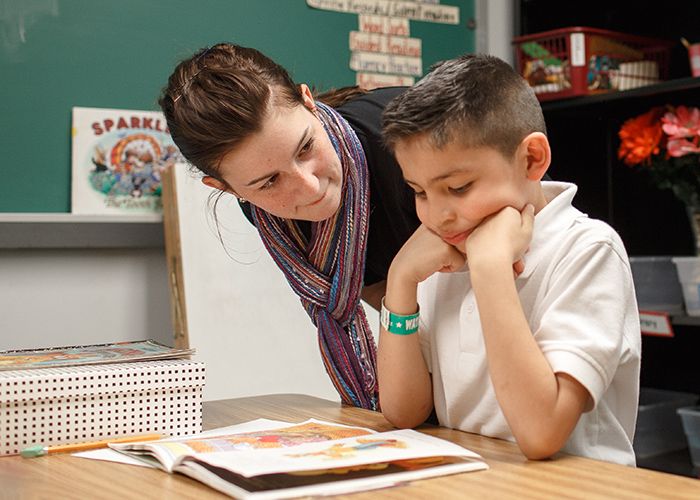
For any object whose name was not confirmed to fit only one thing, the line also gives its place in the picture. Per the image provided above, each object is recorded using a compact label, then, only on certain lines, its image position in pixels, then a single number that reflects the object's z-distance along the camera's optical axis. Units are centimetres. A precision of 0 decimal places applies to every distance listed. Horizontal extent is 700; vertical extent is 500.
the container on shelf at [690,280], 238
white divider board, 234
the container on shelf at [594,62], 263
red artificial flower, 247
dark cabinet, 273
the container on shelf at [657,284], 250
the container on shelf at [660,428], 256
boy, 99
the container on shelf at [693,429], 242
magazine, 119
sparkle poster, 235
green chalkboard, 227
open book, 85
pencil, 107
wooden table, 84
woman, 123
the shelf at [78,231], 225
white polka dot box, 110
